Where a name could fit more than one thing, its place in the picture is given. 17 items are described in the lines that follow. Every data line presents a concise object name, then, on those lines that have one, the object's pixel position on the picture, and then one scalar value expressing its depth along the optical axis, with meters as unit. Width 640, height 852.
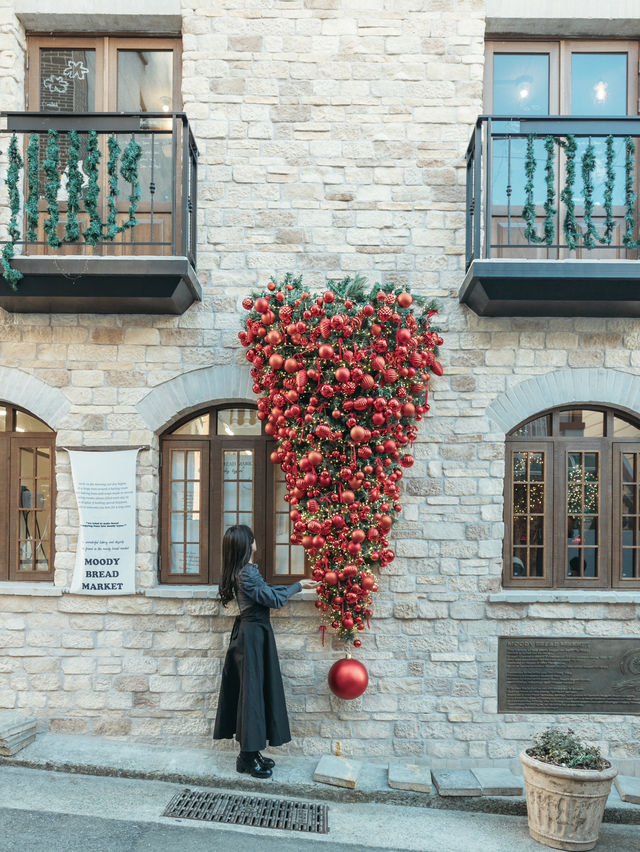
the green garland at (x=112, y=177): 5.39
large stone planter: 4.53
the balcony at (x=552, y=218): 5.32
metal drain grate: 4.70
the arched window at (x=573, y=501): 5.90
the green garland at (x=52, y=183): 5.40
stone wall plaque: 5.72
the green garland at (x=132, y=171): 5.40
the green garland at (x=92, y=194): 5.38
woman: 5.07
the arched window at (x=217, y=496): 5.95
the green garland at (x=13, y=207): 5.34
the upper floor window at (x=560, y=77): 6.14
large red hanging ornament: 5.43
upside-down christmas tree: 5.13
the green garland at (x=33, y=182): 5.43
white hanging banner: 5.75
